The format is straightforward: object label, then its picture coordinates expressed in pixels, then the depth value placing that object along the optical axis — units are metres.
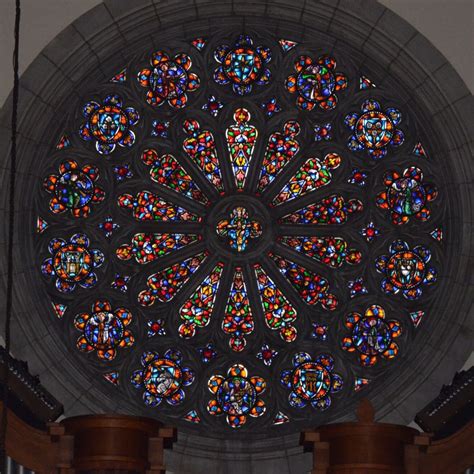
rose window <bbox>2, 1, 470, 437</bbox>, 15.62
